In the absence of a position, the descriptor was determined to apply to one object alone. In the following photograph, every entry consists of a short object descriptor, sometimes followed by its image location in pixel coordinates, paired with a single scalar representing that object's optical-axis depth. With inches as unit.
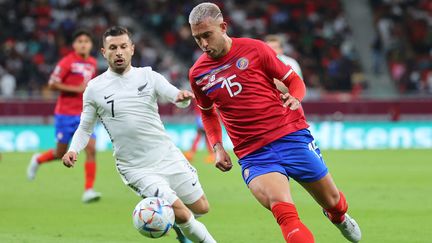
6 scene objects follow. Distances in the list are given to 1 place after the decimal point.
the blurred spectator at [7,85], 2065.7
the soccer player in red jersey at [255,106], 554.6
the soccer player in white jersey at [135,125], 624.1
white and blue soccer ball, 565.9
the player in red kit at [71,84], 1031.0
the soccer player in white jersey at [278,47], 995.9
